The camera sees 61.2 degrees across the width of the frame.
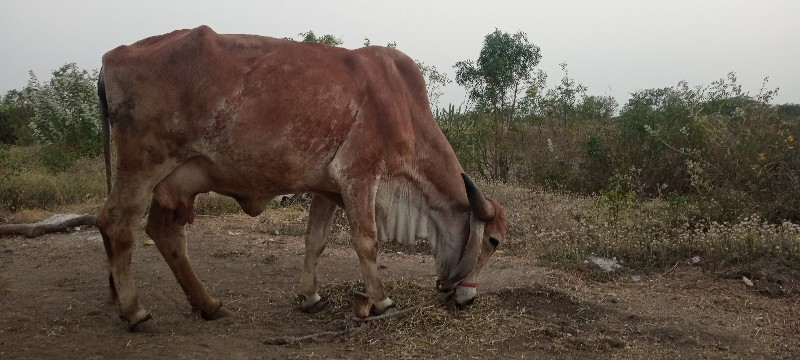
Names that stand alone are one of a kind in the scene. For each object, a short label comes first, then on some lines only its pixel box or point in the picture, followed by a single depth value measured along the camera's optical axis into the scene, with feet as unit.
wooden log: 25.99
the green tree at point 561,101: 43.88
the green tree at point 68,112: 50.37
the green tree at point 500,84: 41.91
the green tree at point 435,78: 44.91
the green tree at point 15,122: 61.22
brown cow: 14.11
